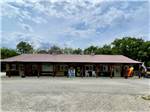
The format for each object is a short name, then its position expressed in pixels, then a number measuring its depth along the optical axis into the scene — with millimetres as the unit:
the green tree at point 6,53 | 23872
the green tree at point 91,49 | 28649
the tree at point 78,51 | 31093
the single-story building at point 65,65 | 14744
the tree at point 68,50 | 32912
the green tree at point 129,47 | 21673
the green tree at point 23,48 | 32072
